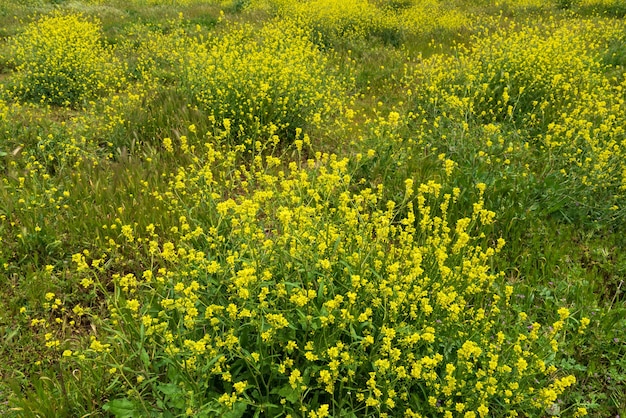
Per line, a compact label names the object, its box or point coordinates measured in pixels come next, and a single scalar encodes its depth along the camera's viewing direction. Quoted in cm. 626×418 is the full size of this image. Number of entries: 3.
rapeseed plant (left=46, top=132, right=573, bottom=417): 198
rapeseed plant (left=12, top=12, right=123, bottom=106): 599
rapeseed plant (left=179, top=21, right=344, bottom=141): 487
